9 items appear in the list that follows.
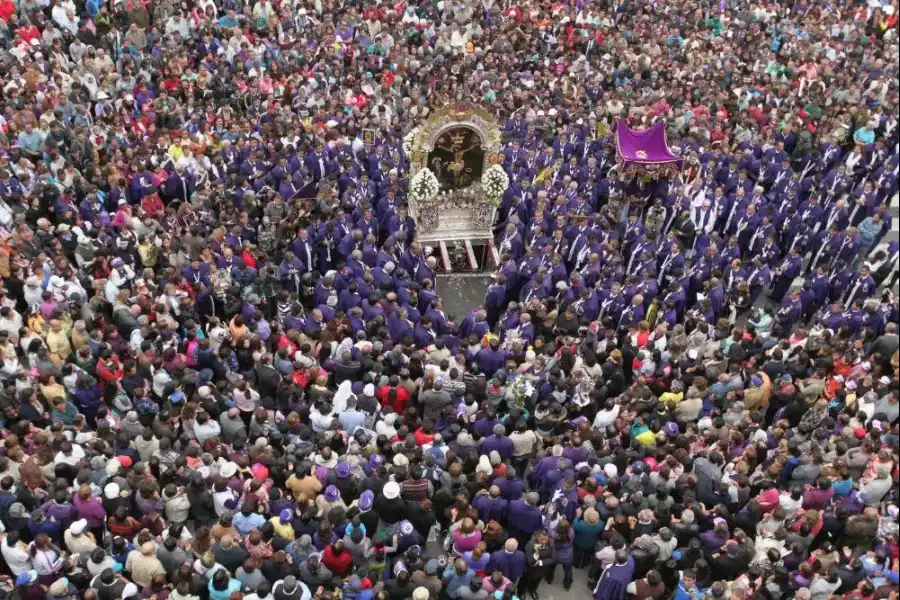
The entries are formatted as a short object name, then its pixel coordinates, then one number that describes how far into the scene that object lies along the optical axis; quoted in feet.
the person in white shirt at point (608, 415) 39.24
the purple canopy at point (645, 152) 56.29
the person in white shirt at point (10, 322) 39.73
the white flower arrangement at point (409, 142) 54.95
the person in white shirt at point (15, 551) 30.55
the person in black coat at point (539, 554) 33.60
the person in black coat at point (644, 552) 32.96
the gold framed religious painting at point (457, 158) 54.60
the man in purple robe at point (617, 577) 32.68
